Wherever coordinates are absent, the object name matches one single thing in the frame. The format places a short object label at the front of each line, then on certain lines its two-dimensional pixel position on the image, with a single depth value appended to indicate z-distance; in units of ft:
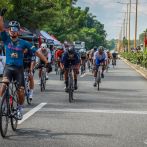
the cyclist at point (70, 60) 36.35
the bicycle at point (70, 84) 33.49
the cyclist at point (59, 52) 65.67
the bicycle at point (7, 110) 18.67
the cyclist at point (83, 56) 76.09
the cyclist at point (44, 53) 42.39
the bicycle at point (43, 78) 42.14
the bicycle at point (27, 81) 31.17
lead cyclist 20.67
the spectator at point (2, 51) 62.90
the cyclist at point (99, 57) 46.29
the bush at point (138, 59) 93.18
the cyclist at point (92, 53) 69.83
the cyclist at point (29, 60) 32.37
